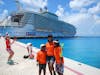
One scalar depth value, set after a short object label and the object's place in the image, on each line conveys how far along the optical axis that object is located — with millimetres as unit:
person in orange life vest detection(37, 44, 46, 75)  2630
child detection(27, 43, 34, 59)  4758
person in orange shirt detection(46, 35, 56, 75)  2618
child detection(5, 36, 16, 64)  3921
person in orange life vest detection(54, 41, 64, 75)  2433
